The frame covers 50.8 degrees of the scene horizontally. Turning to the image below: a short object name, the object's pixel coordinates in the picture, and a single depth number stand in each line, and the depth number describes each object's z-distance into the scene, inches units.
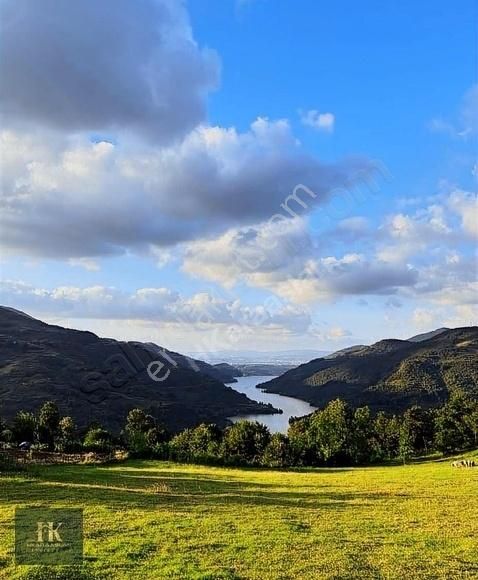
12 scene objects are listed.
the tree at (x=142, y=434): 2415.1
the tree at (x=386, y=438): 3157.0
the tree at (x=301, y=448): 2691.9
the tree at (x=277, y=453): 2551.7
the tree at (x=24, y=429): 2765.3
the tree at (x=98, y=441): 2472.9
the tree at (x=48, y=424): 2832.2
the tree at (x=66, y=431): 2768.2
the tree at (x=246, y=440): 2815.0
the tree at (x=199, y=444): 2372.0
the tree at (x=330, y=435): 2768.2
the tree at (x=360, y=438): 2815.0
